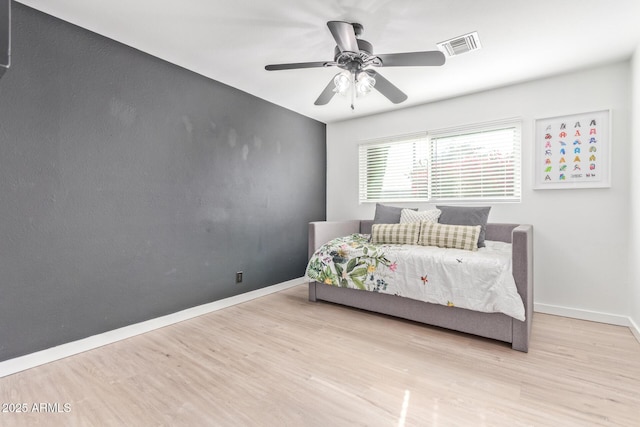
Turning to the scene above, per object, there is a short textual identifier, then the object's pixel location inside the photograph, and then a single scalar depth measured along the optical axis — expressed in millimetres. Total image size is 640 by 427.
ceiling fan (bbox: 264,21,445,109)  1747
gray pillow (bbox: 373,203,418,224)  3340
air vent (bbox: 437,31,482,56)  2117
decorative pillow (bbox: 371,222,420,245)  2898
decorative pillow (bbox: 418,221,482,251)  2598
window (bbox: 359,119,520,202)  3010
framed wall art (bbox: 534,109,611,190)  2514
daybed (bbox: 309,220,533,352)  1985
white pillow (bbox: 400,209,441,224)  3072
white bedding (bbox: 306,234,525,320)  2016
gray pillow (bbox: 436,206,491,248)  2801
